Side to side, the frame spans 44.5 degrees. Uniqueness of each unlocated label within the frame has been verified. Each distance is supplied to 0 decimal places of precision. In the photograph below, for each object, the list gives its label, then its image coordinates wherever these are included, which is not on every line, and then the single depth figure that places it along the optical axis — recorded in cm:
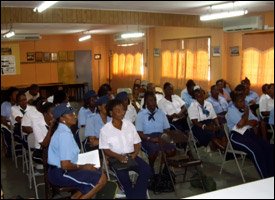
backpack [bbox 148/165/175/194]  334
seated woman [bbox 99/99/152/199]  289
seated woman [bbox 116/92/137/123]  460
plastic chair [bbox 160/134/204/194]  332
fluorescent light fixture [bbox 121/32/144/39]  838
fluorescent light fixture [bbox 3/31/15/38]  599
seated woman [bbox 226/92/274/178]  331
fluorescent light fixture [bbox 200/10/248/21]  468
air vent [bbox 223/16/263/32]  487
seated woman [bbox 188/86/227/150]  416
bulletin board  1067
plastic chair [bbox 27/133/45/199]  335
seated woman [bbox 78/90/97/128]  427
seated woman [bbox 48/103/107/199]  242
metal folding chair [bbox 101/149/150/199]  294
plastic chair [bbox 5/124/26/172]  411
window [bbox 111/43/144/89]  1041
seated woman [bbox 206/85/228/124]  482
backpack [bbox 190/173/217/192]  333
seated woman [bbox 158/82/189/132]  479
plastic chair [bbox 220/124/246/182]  358
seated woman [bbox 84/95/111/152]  372
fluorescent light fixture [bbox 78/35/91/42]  1106
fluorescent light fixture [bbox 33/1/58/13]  352
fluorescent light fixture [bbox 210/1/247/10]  450
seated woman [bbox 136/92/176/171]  360
